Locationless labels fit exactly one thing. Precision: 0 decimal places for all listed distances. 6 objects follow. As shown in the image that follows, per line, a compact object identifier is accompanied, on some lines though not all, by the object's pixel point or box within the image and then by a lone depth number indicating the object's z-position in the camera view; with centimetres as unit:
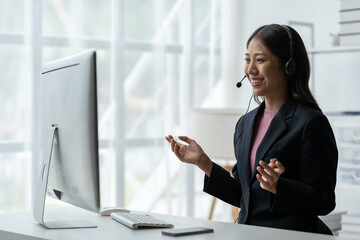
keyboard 200
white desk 186
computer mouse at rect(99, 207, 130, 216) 230
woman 204
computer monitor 186
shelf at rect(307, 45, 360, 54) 359
